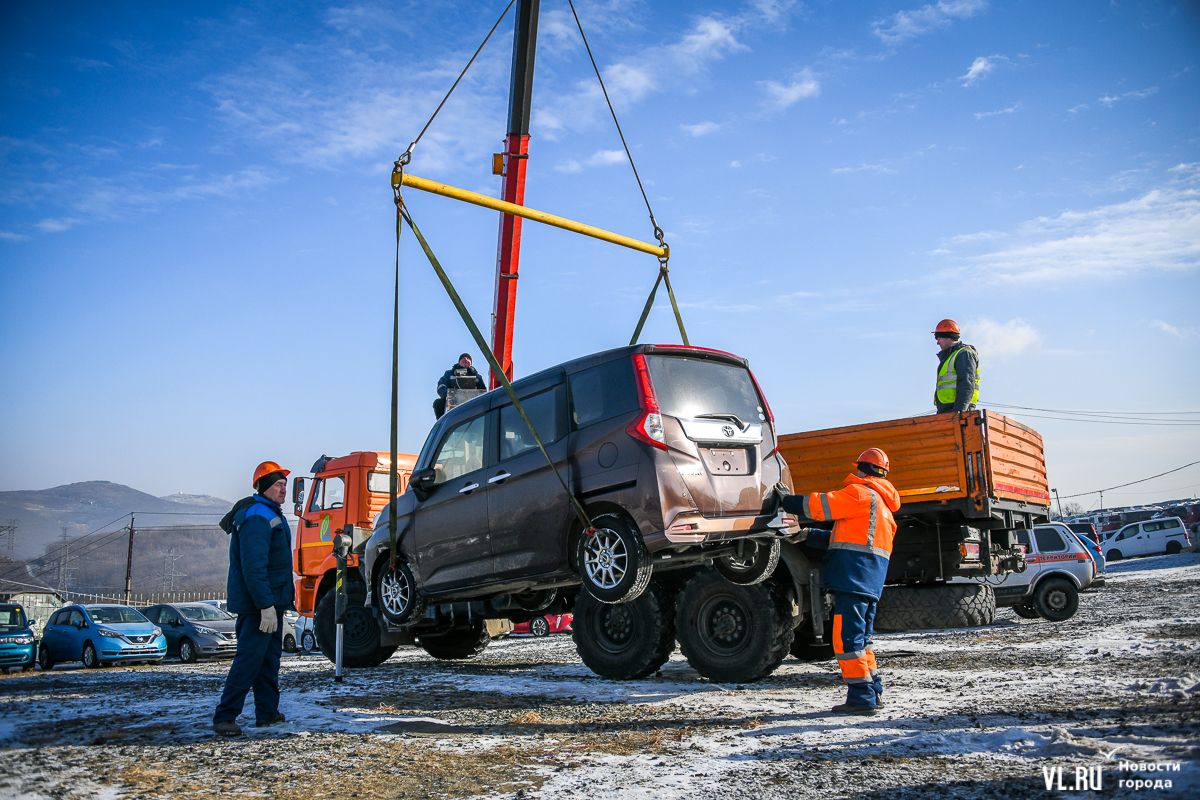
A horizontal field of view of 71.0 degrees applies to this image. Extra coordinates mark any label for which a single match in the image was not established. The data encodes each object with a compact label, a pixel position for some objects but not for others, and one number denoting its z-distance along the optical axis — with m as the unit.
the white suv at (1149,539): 35.16
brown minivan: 5.85
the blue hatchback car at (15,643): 14.95
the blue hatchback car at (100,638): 15.95
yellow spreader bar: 8.05
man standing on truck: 8.74
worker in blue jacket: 5.37
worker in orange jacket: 5.25
